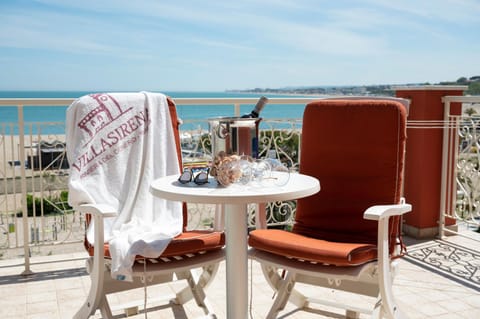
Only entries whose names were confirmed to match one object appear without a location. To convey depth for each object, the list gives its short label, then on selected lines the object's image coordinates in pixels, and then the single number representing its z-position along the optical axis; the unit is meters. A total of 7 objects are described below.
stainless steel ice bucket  2.22
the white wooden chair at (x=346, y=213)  2.11
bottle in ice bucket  2.33
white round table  1.99
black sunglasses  2.13
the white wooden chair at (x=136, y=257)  2.16
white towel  2.66
